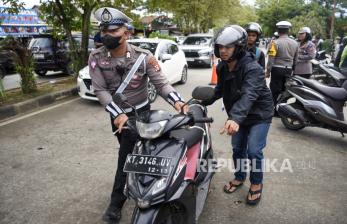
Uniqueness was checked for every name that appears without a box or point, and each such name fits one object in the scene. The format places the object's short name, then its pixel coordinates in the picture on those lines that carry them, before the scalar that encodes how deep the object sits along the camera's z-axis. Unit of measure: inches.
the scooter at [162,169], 85.4
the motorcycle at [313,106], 194.1
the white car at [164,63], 293.7
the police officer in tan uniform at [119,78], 103.3
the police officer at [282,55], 234.5
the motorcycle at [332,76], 257.0
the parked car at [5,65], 368.5
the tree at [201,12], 962.1
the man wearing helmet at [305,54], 256.5
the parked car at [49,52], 443.8
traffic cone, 407.6
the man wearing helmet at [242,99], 104.6
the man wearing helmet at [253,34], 183.8
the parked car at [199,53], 580.9
